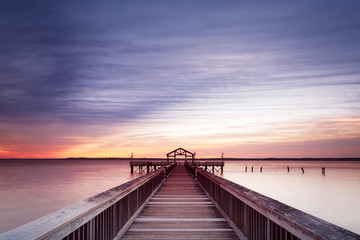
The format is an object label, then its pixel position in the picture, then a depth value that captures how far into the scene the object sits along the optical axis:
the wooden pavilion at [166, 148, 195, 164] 69.46
